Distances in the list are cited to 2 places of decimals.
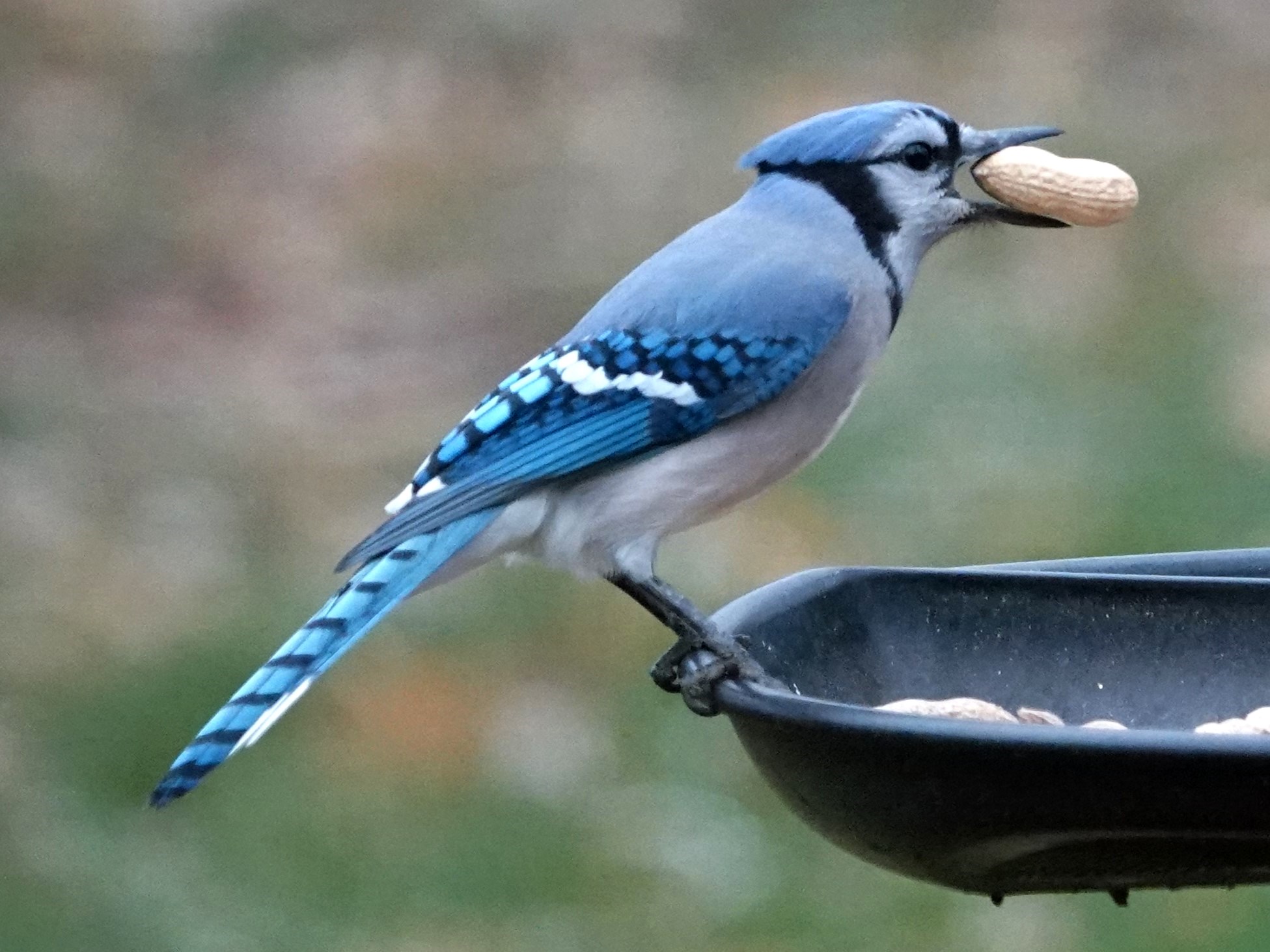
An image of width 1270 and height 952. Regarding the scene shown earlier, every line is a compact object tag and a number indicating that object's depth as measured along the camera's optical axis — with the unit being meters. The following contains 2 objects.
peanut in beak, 4.04
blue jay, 4.07
